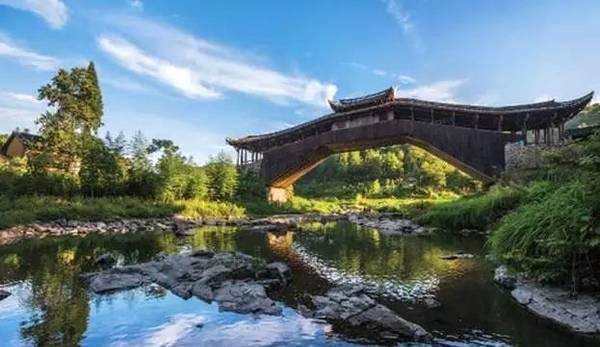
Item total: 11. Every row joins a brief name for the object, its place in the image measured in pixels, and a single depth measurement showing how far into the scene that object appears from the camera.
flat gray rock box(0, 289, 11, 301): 9.25
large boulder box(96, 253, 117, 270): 13.28
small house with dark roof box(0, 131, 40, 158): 51.04
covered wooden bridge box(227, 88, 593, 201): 29.70
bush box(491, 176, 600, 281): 7.52
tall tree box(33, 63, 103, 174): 33.72
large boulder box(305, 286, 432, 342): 7.07
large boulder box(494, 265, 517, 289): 10.23
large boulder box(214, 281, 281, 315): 8.57
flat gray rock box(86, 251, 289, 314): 9.12
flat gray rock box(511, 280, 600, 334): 7.17
